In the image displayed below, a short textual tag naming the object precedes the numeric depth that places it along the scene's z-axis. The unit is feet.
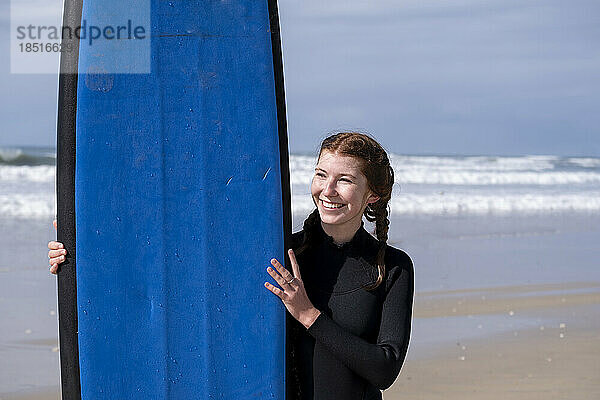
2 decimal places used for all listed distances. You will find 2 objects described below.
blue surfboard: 16.62
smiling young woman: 15.21
